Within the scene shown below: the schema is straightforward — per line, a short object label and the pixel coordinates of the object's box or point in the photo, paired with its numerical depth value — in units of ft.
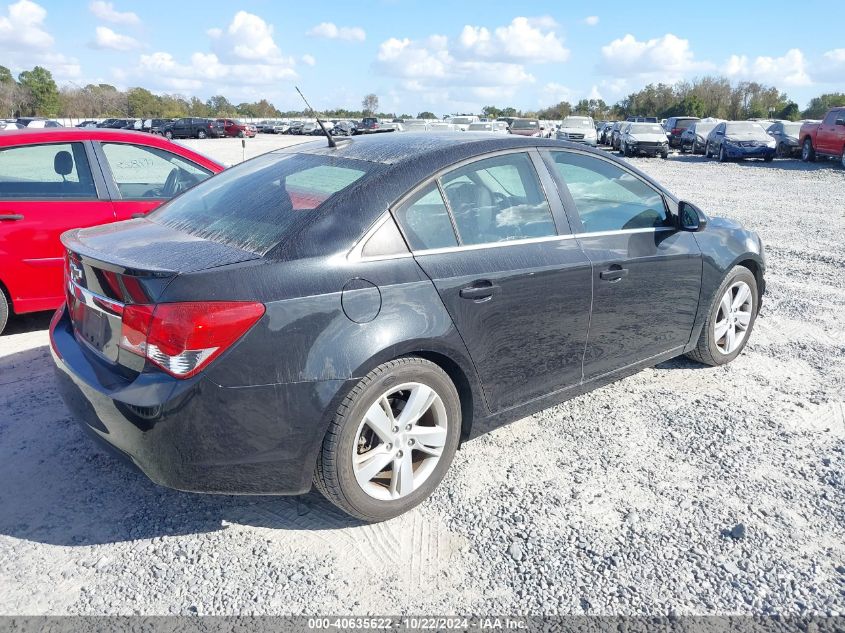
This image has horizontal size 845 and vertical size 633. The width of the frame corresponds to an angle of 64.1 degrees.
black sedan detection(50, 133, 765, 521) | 8.30
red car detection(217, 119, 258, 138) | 182.08
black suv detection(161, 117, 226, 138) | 180.55
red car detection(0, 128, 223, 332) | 16.39
